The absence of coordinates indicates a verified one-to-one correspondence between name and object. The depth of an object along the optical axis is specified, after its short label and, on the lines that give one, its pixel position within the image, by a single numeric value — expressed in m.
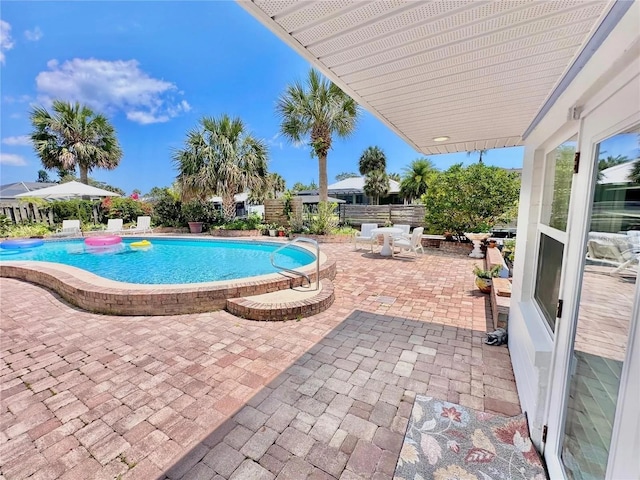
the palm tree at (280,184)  35.37
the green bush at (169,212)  15.02
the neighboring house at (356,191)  18.08
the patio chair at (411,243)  7.89
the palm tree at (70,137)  14.78
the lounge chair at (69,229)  12.15
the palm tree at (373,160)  27.25
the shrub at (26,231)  11.77
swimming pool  6.95
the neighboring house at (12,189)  19.38
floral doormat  1.68
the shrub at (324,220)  11.49
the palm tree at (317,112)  11.59
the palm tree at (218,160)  12.62
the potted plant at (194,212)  14.79
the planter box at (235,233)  12.91
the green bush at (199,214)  14.79
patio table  8.05
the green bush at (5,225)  11.79
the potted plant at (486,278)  4.79
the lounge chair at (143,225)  14.41
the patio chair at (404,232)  8.79
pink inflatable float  10.73
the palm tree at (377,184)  24.16
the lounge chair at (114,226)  13.59
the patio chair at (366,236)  8.89
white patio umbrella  11.73
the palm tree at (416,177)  23.09
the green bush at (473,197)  8.41
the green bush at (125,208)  15.74
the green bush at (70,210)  14.34
